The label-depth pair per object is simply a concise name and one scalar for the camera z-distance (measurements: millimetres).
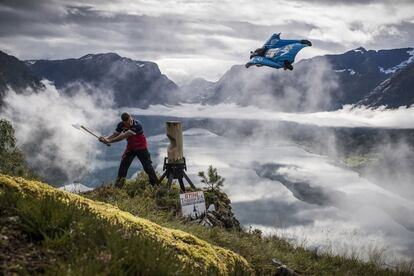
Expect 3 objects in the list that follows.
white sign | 12961
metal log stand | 15734
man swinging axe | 14242
